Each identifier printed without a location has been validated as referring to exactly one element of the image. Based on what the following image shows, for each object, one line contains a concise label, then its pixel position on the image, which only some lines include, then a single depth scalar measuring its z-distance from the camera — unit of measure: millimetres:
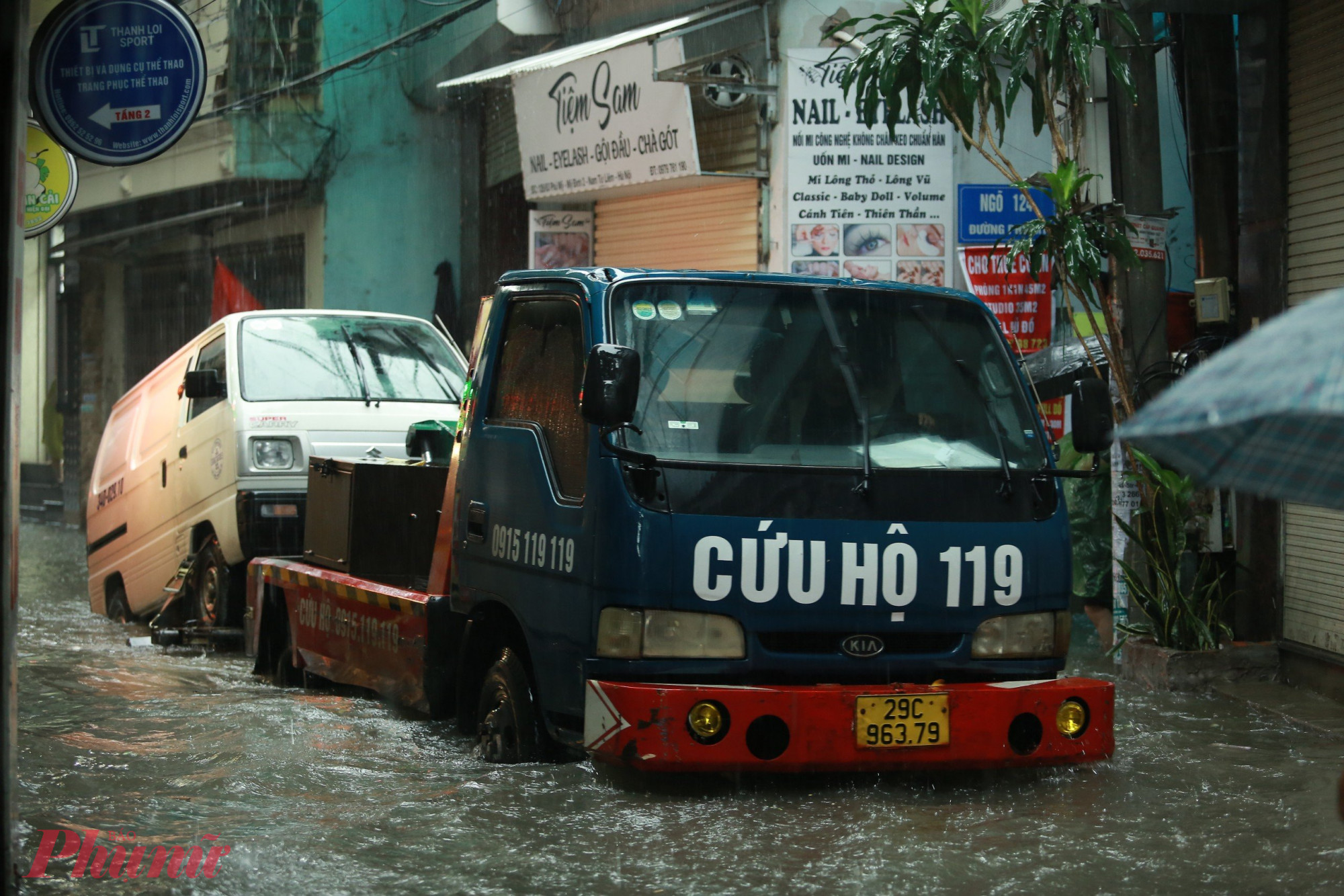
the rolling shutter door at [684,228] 13953
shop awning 13148
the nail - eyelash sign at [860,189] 13055
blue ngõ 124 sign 12484
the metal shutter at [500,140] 17828
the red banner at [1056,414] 12406
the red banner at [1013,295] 12234
